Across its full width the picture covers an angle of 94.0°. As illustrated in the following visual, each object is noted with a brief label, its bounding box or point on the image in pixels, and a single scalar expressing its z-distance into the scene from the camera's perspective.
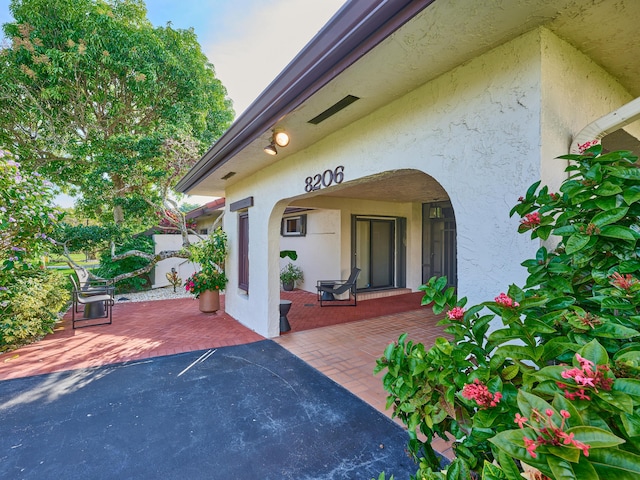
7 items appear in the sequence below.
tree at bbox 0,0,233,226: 9.91
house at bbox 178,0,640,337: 1.75
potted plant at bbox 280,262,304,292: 10.91
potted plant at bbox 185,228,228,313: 7.25
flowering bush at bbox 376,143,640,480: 0.69
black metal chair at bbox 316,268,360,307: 8.03
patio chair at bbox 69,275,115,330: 6.28
